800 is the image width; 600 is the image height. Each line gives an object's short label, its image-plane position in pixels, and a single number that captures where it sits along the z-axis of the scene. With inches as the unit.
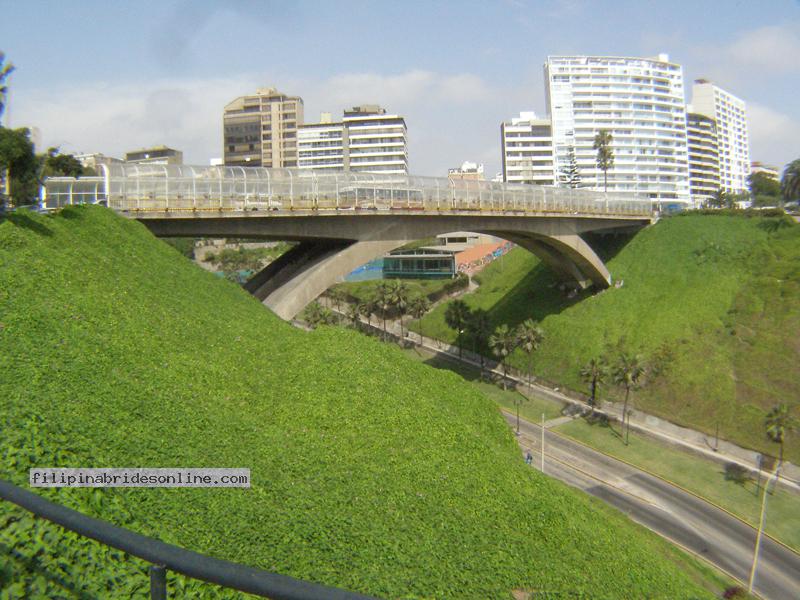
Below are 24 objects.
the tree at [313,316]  3048.7
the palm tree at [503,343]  2354.8
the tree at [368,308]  3033.5
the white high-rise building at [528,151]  6013.8
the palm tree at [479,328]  2640.5
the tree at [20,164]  1253.1
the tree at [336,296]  3801.7
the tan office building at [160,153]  6381.4
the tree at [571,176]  5062.0
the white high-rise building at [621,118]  6053.2
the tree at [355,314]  3157.0
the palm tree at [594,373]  2044.8
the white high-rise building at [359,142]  5378.9
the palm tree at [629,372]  1913.1
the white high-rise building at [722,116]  7401.6
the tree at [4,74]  1262.3
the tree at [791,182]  3368.6
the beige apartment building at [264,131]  5994.1
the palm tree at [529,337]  2281.0
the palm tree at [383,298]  2805.1
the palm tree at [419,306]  2962.6
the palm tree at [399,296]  2810.0
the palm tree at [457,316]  2807.6
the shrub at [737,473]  1627.7
